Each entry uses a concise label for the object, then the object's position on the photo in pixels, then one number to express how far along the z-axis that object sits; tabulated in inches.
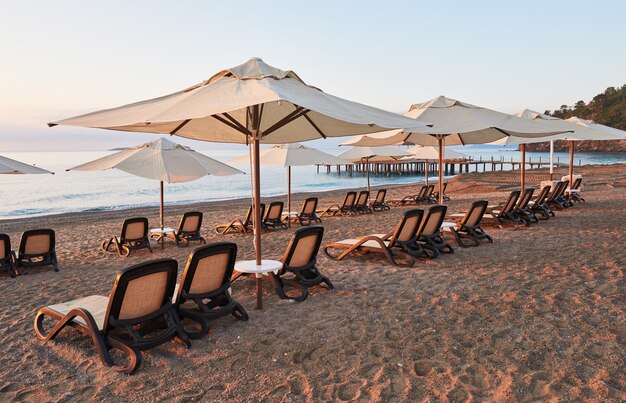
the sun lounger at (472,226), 311.0
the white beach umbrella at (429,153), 595.9
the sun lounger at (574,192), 544.5
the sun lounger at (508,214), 378.0
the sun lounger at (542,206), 421.0
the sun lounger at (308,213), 500.6
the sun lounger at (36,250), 280.4
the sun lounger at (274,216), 447.5
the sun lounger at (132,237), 338.6
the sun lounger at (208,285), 156.0
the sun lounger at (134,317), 134.1
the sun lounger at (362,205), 581.3
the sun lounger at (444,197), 720.1
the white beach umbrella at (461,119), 230.7
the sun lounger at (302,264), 199.0
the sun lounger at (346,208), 566.4
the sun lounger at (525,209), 388.9
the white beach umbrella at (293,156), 439.3
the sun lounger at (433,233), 274.8
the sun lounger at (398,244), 260.2
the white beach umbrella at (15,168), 240.5
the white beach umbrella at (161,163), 311.7
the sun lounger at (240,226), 436.1
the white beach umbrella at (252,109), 130.4
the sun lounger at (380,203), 612.6
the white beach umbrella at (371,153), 594.8
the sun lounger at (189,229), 376.5
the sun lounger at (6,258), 269.3
